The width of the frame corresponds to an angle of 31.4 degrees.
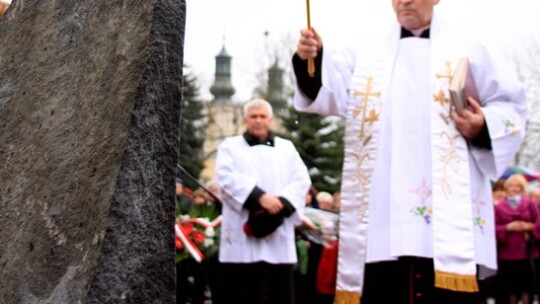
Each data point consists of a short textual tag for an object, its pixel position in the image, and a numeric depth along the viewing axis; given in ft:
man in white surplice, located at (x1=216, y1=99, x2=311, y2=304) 24.12
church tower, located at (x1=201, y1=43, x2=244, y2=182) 150.51
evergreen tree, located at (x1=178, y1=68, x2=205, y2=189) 117.98
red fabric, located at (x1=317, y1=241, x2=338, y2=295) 20.99
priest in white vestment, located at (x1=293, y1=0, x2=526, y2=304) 15.25
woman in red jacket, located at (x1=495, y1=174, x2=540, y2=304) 34.83
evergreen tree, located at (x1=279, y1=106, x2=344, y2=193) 105.40
